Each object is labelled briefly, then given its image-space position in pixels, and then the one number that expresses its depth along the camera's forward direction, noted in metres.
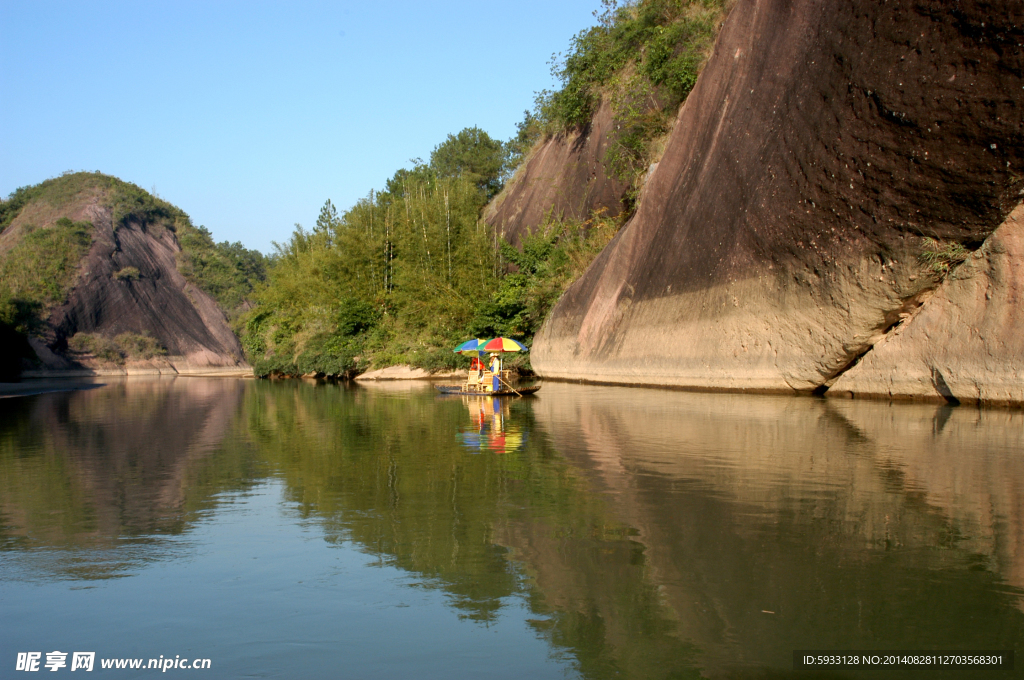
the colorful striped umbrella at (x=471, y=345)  29.41
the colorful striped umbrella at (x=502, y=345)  25.62
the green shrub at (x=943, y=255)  14.83
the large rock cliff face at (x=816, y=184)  13.25
